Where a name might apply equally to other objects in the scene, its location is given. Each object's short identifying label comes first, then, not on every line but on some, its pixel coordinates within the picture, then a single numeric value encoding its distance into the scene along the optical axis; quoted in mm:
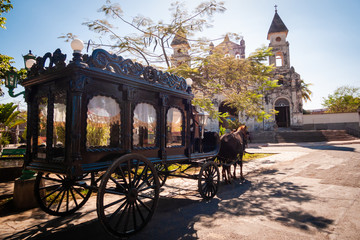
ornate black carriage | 3141
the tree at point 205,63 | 9430
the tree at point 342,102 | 41375
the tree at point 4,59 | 6992
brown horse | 6832
